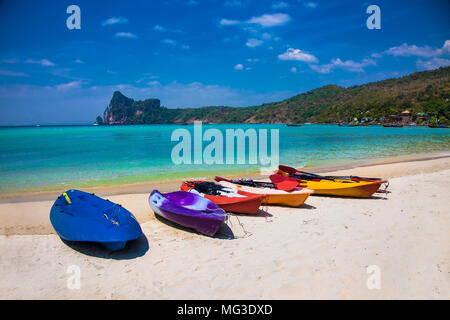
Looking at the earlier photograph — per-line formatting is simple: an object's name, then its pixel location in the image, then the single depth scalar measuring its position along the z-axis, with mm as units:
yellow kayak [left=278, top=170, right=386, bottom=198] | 9172
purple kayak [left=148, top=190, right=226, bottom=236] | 6246
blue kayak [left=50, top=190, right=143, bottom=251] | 5345
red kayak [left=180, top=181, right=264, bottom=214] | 7561
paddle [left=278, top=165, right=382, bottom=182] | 10086
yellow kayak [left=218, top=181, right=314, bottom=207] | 8336
